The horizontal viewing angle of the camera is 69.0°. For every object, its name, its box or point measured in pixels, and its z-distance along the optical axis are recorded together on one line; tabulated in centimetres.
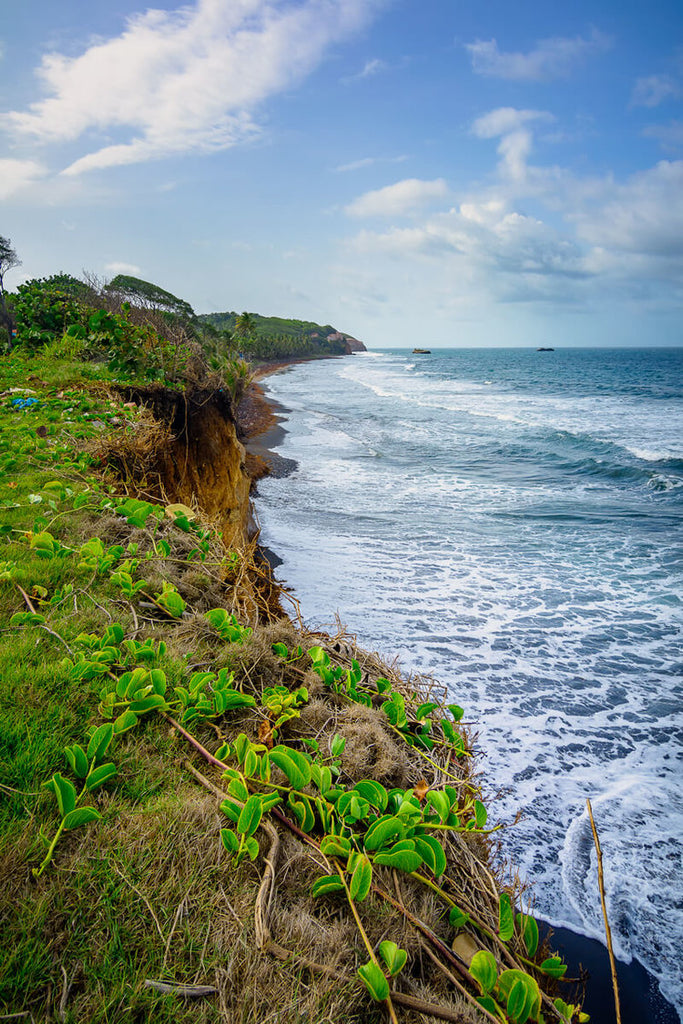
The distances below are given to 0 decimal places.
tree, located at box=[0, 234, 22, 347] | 3114
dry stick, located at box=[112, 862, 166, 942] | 131
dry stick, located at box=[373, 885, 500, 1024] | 137
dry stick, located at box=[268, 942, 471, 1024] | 129
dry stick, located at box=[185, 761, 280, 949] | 135
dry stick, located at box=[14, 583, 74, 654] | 226
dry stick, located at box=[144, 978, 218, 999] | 120
